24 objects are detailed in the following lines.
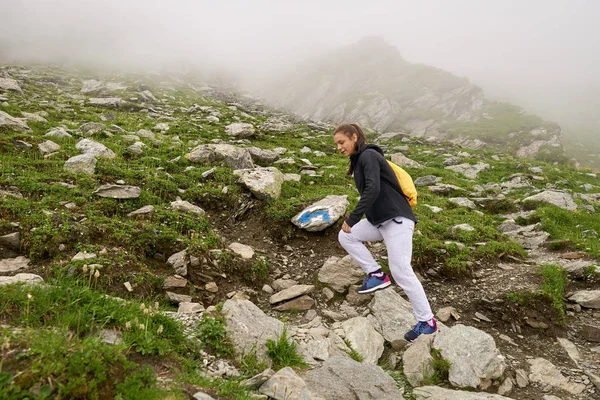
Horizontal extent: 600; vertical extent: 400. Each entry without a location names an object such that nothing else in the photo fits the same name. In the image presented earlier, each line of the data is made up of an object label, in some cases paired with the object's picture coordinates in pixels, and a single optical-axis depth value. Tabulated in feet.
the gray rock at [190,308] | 18.25
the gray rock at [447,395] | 14.89
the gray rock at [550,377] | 17.49
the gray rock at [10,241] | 21.09
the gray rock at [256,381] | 12.64
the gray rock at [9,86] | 73.26
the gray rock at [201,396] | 10.79
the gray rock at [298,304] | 22.84
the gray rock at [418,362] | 16.80
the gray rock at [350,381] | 13.28
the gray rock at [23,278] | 16.55
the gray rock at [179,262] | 22.89
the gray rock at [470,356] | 16.81
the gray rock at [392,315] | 20.81
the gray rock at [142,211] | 27.84
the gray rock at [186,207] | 30.57
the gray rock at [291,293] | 23.45
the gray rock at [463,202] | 45.04
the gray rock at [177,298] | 20.29
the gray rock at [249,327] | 15.49
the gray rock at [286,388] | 12.00
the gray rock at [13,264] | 19.20
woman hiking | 19.52
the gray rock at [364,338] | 18.88
